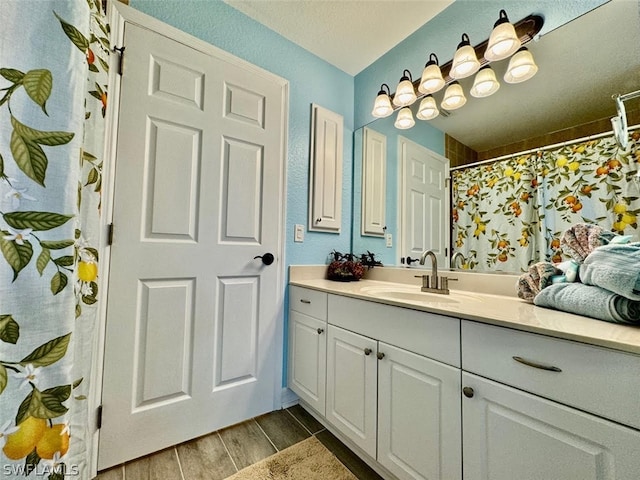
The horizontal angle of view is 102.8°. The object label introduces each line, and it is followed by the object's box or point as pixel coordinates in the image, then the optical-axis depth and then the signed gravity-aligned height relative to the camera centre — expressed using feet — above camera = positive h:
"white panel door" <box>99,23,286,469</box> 3.87 -0.04
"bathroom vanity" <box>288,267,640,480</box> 1.86 -1.30
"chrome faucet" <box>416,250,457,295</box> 4.39 -0.52
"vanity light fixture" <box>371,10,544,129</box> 3.99 +3.34
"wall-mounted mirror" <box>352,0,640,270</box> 3.30 +2.52
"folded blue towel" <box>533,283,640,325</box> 2.17 -0.44
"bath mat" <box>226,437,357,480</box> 3.59 -3.18
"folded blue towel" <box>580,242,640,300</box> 2.09 -0.11
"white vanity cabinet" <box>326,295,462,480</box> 2.74 -1.72
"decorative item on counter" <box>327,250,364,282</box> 5.67 -0.45
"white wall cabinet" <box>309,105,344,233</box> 5.94 +1.91
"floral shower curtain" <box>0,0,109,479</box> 1.57 +0.15
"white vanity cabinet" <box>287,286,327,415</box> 4.46 -1.79
